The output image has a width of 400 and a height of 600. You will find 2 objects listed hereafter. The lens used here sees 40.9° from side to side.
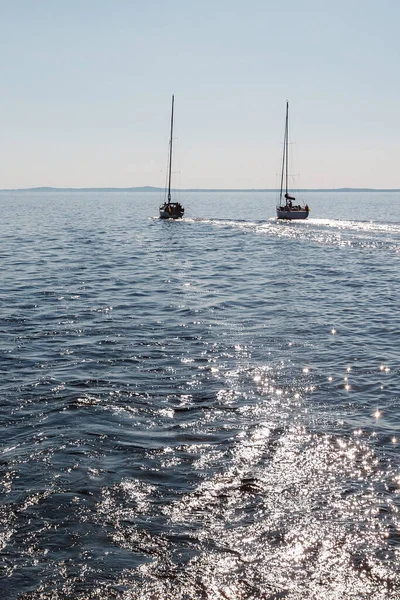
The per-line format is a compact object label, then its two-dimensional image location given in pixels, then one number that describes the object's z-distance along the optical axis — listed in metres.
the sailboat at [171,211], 93.46
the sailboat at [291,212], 95.19
